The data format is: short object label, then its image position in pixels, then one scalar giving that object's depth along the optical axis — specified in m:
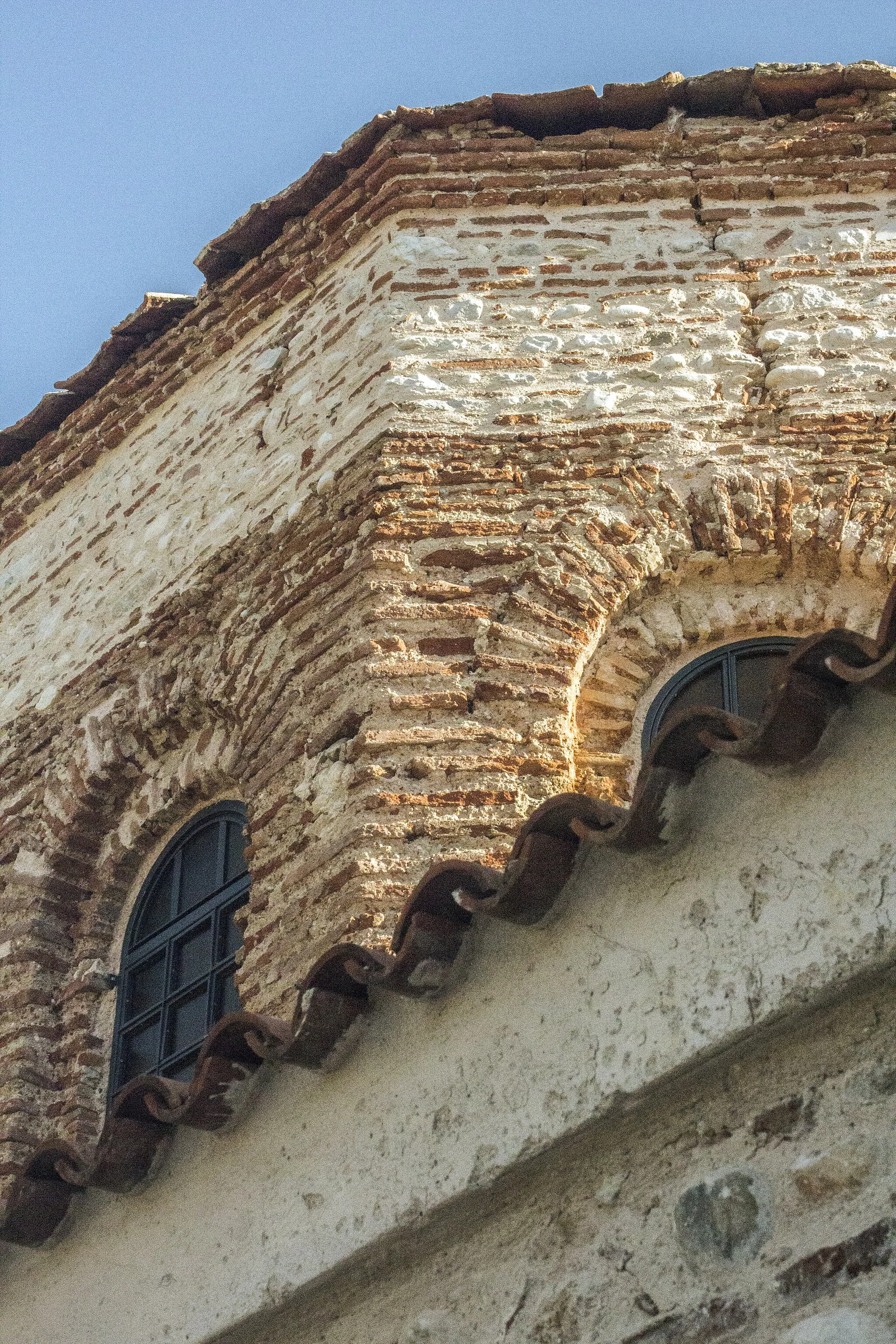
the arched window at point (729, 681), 6.01
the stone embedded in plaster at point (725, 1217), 2.97
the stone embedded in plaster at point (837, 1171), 2.90
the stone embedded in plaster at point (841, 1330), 2.72
